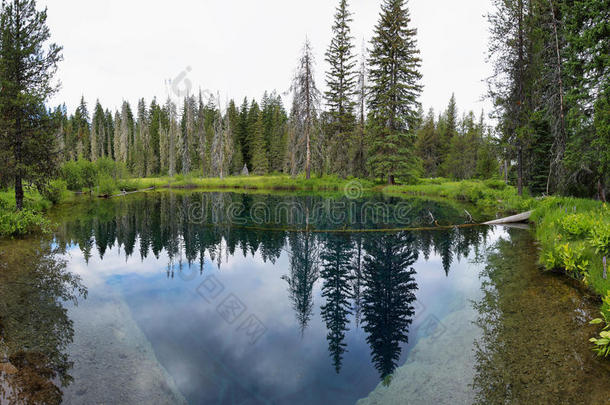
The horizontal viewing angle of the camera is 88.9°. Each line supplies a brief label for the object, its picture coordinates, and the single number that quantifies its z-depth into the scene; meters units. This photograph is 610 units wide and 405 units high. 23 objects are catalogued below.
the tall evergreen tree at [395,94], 35.00
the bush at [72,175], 34.19
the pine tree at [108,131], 82.94
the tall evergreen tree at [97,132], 73.19
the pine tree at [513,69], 21.42
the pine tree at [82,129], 75.69
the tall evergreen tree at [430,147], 60.53
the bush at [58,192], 25.36
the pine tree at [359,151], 41.66
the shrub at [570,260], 7.51
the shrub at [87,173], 36.00
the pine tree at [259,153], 59.71
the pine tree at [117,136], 74.53
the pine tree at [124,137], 73.38
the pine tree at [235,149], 65.69
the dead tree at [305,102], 35.66
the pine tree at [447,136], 62.07
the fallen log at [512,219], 17.13
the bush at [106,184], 35.44
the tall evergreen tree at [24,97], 14.09
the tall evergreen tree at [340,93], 40.34
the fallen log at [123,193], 36.04
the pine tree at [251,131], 65.81
